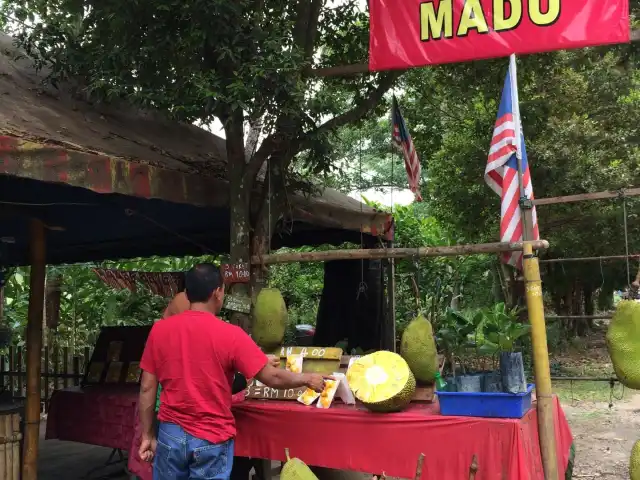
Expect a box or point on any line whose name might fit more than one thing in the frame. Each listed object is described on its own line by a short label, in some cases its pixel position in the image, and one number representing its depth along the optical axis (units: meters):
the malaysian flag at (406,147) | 5.66
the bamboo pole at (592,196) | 3.81
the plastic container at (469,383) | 2.97
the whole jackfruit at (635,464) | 3.00
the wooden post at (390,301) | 6.44
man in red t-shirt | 2.78
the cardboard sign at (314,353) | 3.67
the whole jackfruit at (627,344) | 3.05
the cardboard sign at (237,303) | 3.78
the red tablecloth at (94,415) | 4.84
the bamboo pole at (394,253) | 3.11
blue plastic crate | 2.84
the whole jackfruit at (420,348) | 3.15
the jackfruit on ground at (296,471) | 2.83
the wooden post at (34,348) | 4.50
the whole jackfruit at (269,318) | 3.72
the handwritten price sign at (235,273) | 3.96
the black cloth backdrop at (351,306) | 6.76
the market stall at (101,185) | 3.43
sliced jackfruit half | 3.04
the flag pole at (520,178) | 3.15
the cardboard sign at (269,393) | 3.59
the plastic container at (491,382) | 2.98
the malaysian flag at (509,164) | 3.16
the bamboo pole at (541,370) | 2.95
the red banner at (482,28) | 3.43
